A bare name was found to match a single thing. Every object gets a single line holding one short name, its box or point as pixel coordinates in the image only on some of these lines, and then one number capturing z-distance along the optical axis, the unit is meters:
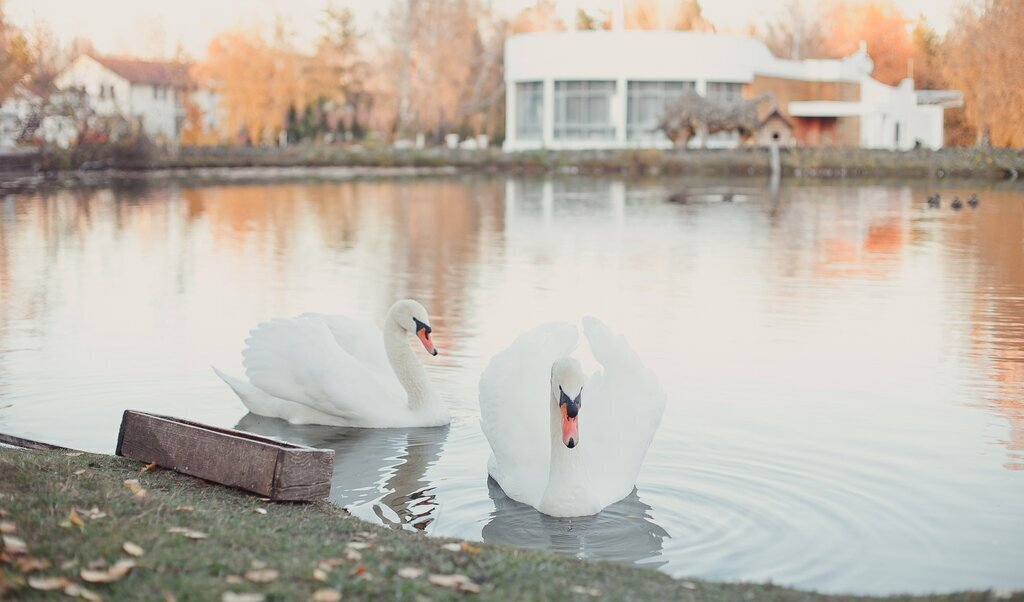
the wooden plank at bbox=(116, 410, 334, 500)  7.04
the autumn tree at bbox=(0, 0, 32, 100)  48.28
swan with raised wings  7.64
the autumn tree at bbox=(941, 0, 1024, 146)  57.19
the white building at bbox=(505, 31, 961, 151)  75.12
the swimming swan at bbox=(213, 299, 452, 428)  10.05
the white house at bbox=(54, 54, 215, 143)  93.38
